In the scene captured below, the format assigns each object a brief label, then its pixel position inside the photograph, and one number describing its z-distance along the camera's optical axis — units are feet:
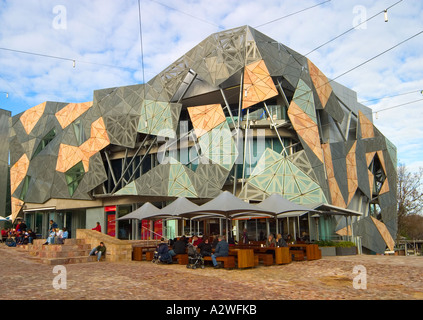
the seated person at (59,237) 61.72
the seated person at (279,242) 53.06
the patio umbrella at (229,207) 50.06
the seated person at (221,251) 47.09
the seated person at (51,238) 66.28
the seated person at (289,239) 71.31
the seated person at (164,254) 54.03
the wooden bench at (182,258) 52.95
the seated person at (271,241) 54.90
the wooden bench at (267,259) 49.67
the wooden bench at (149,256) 59.43
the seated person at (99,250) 58.15
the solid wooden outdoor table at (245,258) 45.21
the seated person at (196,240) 55.67
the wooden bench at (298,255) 54.60
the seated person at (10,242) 88.95
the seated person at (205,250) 48.57
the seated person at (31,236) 86.38
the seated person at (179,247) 53.93
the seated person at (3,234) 112.37
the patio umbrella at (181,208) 61.52
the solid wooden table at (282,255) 50.31
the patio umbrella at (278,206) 53.93
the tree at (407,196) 150.14
